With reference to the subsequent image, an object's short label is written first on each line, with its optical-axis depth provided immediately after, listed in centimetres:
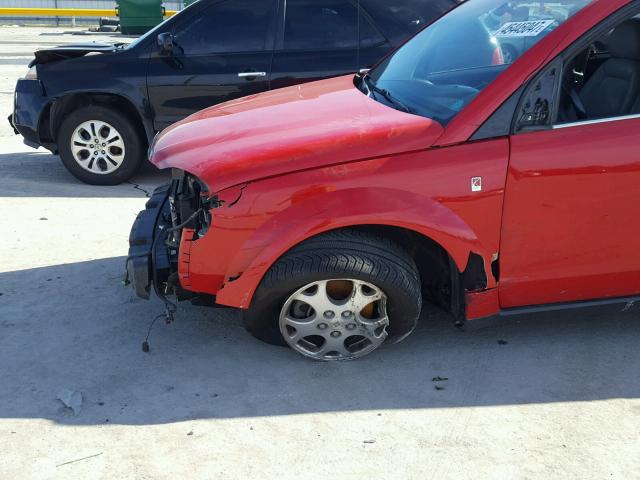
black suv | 680
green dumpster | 2144
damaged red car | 344
